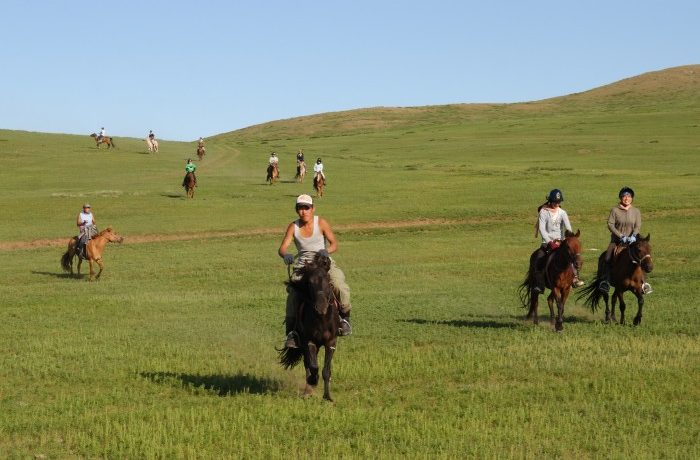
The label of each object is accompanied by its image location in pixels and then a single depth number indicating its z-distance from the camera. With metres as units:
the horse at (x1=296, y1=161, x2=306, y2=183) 62.22
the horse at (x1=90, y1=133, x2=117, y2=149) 90.62
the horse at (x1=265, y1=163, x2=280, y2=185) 60.31
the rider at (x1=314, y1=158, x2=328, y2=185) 53.75
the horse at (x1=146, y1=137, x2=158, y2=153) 88.18
